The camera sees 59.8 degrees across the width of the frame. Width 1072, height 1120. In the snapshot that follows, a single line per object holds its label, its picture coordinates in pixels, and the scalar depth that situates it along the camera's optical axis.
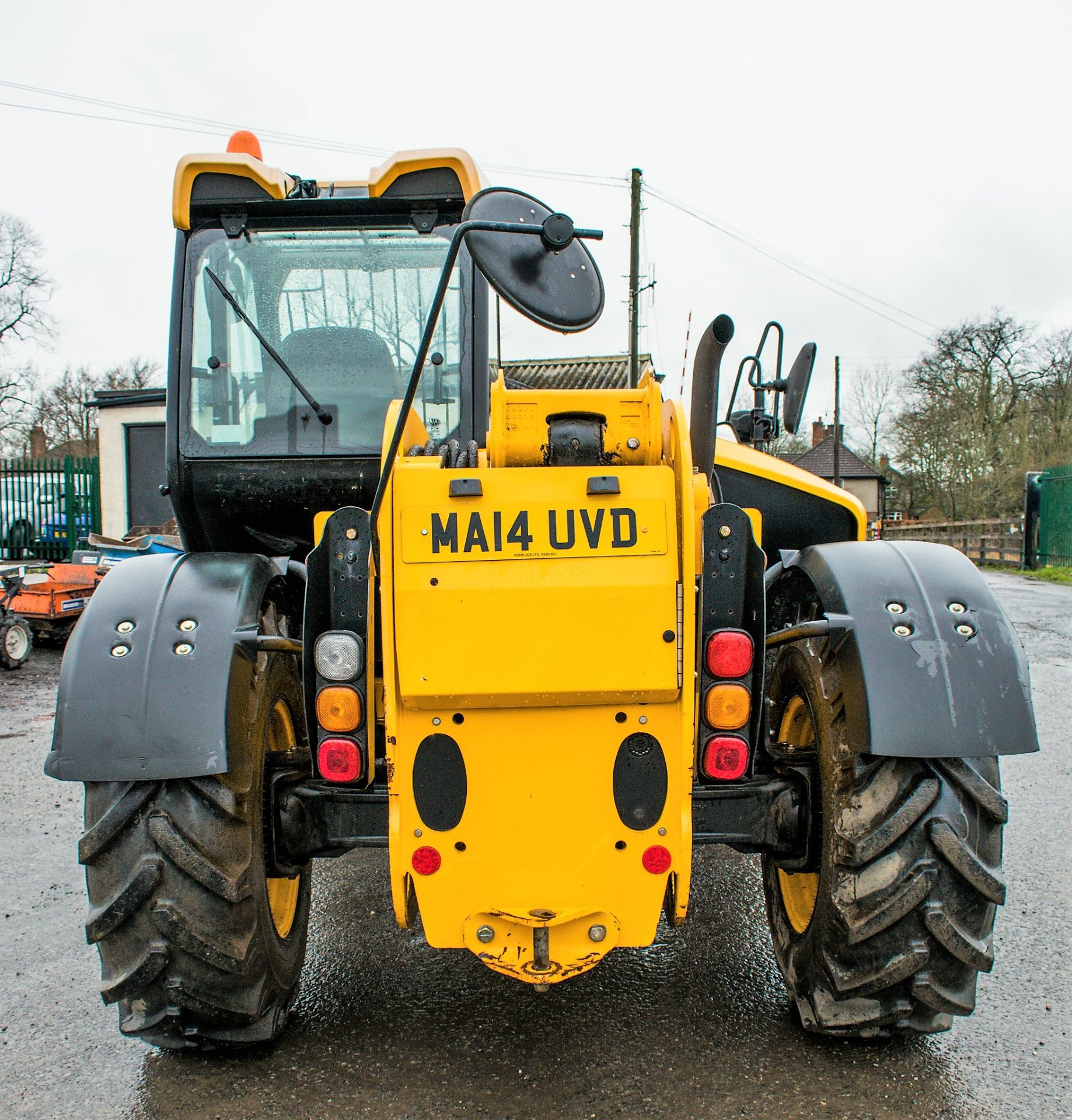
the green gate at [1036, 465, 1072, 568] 22.31
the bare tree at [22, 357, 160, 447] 38.19
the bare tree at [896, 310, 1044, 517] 31.72
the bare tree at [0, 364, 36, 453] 32.66
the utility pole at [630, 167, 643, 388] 18.28
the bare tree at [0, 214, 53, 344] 33.09
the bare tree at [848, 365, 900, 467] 41.19
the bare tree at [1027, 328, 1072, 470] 30.92
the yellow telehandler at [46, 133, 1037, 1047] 2.14
